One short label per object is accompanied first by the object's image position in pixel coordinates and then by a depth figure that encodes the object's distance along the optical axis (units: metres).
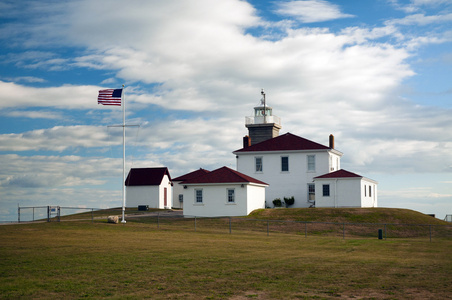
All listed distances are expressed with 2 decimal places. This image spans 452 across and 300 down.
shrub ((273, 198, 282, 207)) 56.44
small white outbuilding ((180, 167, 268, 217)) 47.00
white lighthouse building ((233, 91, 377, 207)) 54.92
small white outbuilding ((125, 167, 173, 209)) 66.94
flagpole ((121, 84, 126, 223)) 39.41
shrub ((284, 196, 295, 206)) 56.50
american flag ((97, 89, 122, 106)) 39.16
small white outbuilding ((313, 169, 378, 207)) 51.59
